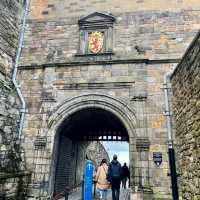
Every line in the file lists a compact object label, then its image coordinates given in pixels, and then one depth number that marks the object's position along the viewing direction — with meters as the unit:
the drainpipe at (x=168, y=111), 6.40
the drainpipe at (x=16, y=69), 7.20
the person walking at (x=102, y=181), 6.09
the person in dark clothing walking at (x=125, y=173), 8.57
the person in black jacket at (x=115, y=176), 5.89
